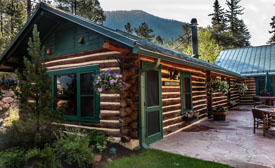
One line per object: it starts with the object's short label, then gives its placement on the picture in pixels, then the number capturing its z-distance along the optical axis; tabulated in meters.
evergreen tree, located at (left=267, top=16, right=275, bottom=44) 30.08
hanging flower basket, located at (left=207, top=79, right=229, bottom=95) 9.99
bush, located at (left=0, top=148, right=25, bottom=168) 3.77
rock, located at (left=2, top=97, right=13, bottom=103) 10.07
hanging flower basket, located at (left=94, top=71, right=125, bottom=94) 4.62
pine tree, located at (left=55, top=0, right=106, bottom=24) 20.85
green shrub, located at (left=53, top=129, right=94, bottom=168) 3.90
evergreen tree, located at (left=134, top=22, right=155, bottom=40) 34.03
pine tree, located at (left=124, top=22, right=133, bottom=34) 31.59
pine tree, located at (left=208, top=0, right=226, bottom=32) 34.56
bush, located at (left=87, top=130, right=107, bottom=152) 4.69
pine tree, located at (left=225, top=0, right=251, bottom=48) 34.09
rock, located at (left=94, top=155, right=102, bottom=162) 4.23
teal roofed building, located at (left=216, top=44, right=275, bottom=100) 15.73
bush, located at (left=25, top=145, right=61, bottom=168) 3.85
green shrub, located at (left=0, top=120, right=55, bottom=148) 4.27
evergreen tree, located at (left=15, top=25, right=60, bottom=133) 4.39
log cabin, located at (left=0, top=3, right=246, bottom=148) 5.06
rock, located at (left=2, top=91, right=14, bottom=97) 10.73
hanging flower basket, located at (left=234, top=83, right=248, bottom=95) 14.09
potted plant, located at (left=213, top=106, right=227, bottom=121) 9.01
